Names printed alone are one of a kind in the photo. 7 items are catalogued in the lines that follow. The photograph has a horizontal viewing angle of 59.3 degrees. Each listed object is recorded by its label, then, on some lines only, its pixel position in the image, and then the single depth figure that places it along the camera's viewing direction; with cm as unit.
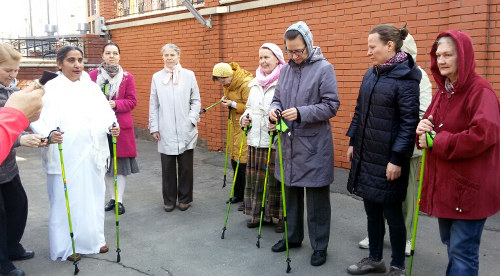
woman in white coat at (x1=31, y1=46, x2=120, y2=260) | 400
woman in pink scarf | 457
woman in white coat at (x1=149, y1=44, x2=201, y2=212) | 536
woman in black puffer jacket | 326
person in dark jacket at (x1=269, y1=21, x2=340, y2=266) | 373
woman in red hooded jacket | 268
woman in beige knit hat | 520
